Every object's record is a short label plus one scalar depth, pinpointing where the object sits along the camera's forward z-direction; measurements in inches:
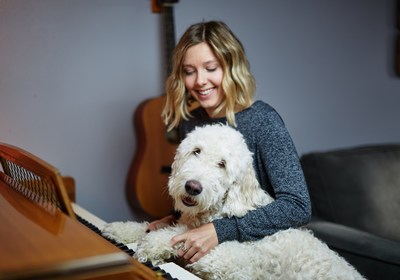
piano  27.8
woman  53.2
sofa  95.8
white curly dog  49.1
